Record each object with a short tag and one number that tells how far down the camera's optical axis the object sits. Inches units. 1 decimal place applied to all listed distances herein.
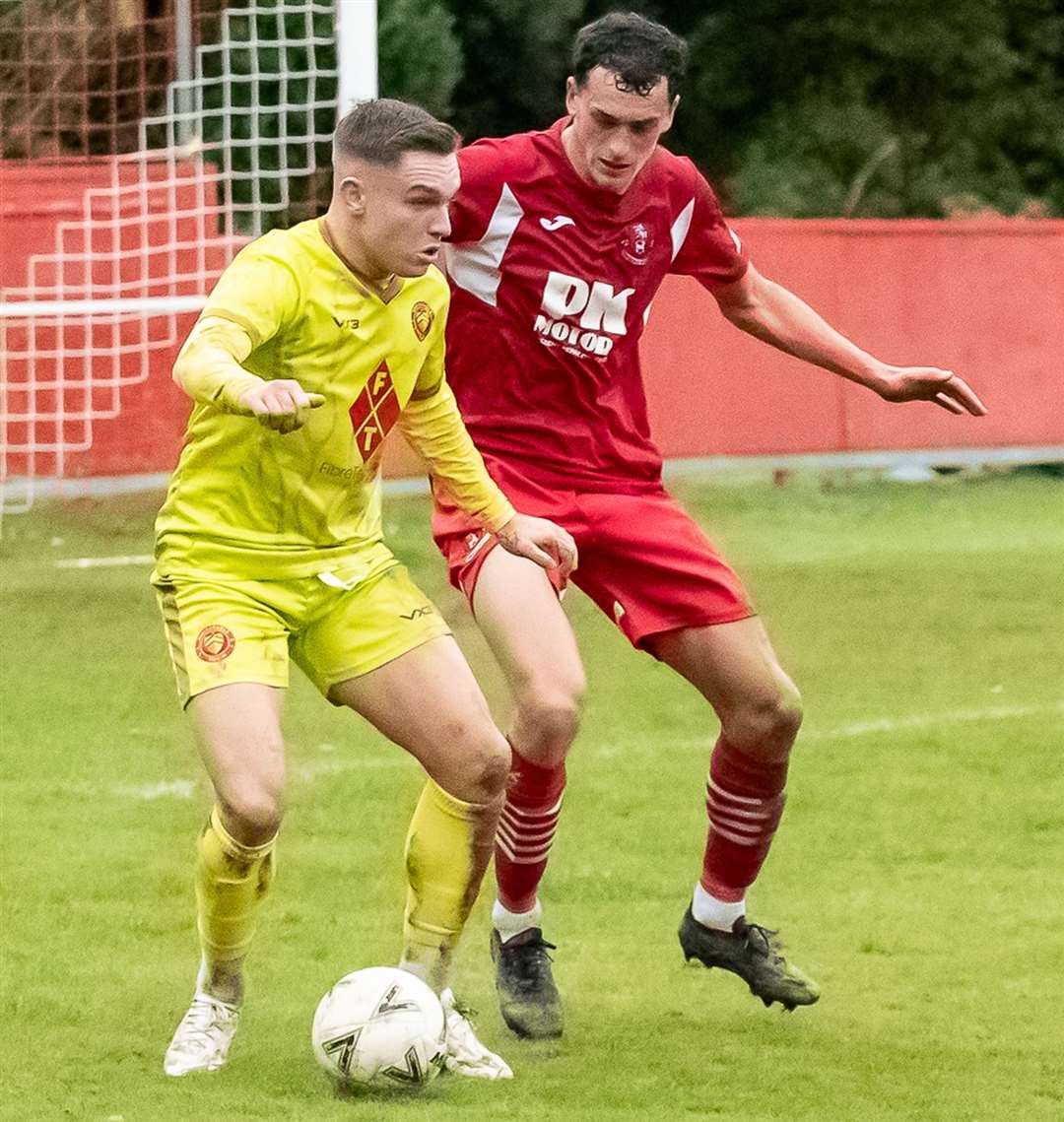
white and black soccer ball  351.6
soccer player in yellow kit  351.9
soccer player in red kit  404.8
